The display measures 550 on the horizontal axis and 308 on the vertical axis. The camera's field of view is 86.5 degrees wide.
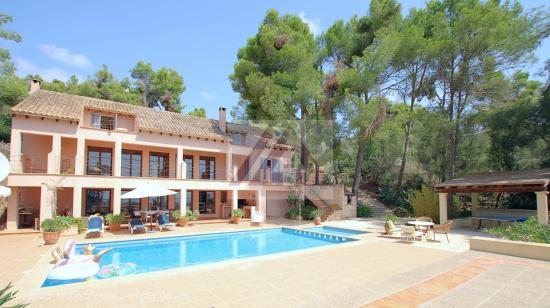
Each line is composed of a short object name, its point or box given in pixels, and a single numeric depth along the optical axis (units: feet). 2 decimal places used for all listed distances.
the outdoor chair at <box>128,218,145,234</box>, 47.32
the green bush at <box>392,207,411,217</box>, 73.10
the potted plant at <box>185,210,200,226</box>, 57.63
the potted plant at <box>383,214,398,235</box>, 44.17
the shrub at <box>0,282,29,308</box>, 7.64
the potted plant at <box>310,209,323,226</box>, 60.90
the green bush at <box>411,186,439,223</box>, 59.06
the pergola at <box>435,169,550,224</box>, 40.96
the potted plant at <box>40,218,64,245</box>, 38.77
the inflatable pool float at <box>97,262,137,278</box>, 28.83
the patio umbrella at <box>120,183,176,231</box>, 47.11
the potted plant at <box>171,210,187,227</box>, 56.44
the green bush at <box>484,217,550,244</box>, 31.24
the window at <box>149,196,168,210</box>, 65.46
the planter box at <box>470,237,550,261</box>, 27.91
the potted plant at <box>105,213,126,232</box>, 50.57
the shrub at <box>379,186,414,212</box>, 76.79
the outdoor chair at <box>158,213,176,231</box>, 51.50
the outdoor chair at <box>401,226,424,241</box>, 38.78
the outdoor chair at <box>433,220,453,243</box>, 39.73
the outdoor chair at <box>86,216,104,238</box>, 44.06
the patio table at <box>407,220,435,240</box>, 41.22
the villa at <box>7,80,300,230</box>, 48.57
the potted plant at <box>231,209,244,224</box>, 62.39
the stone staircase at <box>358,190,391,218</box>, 76.31
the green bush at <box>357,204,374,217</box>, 72.84
